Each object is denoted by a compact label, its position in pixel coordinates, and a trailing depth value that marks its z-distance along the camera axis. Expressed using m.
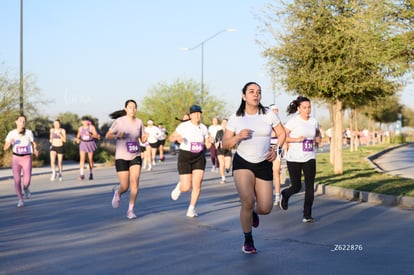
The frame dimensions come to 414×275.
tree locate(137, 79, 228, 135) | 53.75
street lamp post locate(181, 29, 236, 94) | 48.69
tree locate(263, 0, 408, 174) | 19.38
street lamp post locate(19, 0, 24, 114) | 27.80
